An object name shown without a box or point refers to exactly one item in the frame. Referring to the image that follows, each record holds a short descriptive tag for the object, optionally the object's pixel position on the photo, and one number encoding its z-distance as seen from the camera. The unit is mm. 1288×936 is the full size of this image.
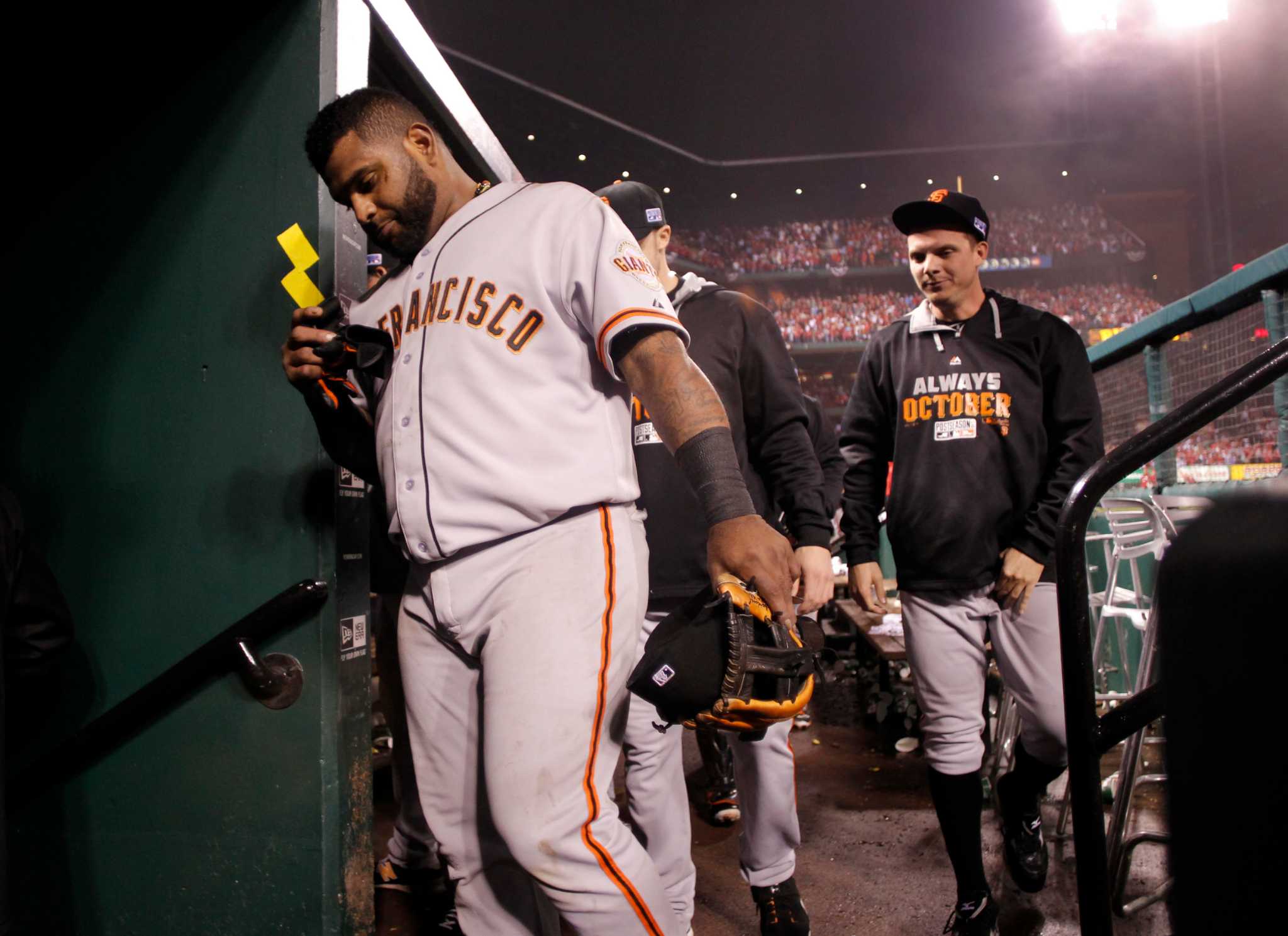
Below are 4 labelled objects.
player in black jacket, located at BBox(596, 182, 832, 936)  2250
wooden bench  4184
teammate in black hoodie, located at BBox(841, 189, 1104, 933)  2441
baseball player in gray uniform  1345
